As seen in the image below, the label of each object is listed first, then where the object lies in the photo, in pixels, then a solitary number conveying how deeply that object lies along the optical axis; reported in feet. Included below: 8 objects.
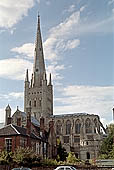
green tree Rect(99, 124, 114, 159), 237.94
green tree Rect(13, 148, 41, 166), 116.56
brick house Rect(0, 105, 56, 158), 141.18
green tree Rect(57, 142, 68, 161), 214.51
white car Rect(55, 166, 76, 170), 95.28
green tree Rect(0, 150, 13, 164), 113.19
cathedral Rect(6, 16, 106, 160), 341.00
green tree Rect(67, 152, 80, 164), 190.72
